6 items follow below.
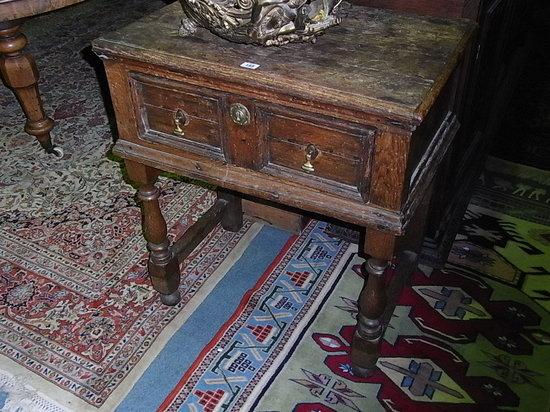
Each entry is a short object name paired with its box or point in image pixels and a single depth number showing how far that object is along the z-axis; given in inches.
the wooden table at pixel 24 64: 83.4
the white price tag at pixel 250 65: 53.6
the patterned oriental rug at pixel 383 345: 68.0
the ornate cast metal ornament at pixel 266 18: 53.9
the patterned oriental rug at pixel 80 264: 72.4
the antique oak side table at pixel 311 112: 51.4
